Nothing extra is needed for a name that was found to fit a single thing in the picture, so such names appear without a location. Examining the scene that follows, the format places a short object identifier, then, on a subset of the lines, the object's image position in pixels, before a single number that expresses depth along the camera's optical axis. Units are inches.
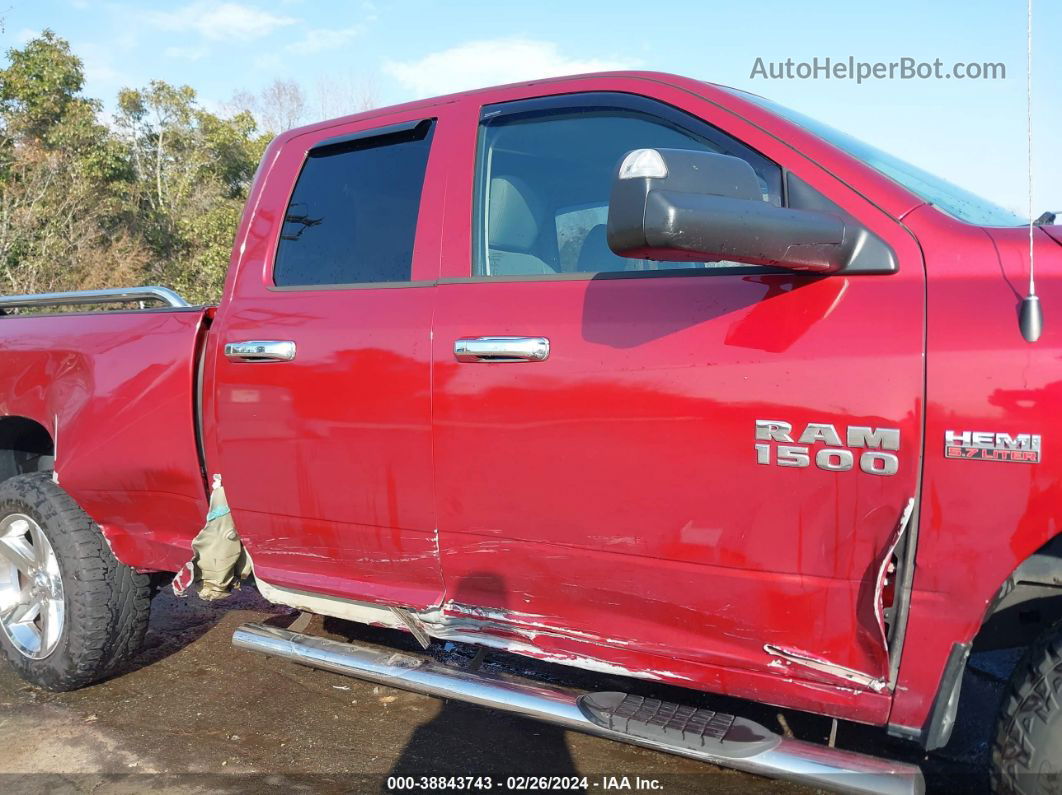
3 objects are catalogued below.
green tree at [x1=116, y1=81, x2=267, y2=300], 762.2
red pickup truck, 75.9
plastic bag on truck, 124.4
